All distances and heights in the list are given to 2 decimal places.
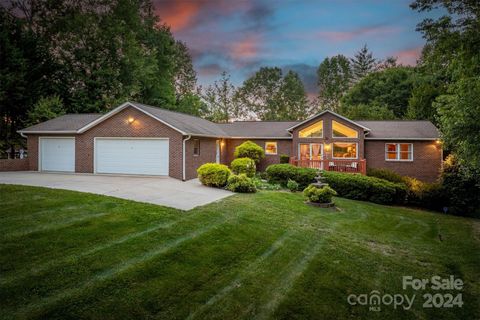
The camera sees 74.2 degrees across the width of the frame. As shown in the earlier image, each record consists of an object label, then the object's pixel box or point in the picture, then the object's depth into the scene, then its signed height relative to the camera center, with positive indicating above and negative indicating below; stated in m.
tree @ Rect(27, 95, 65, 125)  26.55 +4.35
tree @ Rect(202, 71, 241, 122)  50.72 +10.16
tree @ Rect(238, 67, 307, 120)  55.28 +11.50
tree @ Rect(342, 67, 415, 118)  45.41 +10.62
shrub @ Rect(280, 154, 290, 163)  24.23 +0.12
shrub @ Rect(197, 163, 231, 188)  15.98 -0.72
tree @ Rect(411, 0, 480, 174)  10.10 +3.60
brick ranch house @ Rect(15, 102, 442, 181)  18.52 +1.21
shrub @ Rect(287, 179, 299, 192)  17.11 -1.32
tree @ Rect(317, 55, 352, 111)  55.31 +14.11
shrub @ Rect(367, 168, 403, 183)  19.44 -0.90
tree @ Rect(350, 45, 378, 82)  56.81 +17.81
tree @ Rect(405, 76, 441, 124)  35.50 +6.80
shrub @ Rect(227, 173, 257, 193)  15.07 -1.14
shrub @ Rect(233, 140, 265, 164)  24.25 +0.74
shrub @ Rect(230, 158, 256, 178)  20.59 -0.41
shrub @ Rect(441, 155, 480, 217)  16.73 -1.78
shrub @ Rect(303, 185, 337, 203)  14.09 -1.52
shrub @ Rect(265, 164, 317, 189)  17.98 -0.80
